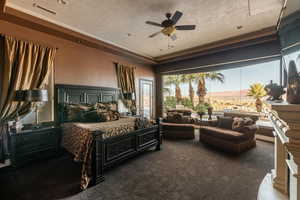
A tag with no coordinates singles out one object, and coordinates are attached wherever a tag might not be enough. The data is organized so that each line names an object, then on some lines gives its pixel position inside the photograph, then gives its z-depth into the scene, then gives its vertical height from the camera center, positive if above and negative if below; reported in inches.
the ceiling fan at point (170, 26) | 110.5 +62.4
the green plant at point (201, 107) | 252.0 -14.9
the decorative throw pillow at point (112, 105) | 166.0 -7.5
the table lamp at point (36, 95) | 105.0 +3.7
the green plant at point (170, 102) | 294.5 -6.1
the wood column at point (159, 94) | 265.0 +9.6
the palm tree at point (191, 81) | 273.0 +38.2
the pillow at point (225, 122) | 152.7 -27.3
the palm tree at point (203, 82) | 251.3 +33.2
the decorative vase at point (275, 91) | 72.1 +4.3
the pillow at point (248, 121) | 137.8 -23.5
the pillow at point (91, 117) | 125.7 -16.5
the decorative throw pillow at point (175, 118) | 189.2 -26.7
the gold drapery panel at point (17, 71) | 107.3 +25.5
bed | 87.7 -30.6
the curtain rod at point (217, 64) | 157.5 +51.3
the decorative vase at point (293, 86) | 42.2 +4.1
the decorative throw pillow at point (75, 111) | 133.7 -11.7
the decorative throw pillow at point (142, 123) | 123.6 -22.8
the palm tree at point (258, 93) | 186.2 +8.4
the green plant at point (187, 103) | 274.2 -7.8
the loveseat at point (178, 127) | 178.7 -37.5
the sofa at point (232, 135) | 130.0 -36.7
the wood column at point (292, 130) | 36.6 -8.9
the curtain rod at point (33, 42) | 108.3 +53.2
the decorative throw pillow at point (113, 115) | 133.0 -16.0
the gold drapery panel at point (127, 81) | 201.1 +29.1
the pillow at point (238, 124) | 137.1 -26.2
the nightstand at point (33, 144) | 100.8 -36.7
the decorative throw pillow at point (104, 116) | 126.1 -16.1
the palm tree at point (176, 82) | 289.6 +38.5
